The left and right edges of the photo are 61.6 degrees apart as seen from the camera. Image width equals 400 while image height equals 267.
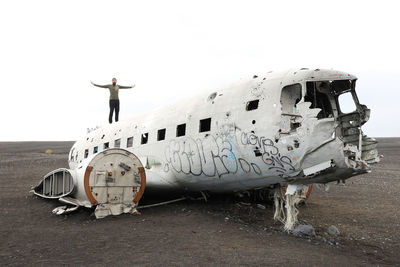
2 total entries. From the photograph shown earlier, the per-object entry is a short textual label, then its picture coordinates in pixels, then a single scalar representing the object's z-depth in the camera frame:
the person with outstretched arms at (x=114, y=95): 19.56
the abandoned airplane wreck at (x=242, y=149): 8.20
